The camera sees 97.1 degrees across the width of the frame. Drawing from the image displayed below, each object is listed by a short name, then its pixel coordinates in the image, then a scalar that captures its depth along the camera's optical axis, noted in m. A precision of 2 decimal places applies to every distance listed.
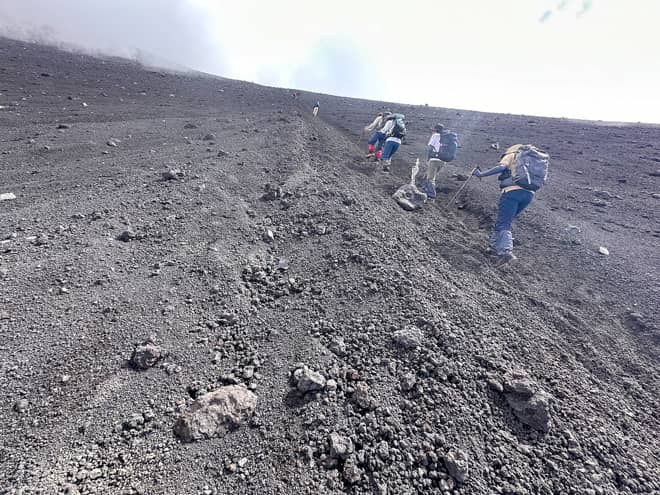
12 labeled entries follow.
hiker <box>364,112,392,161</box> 10.96
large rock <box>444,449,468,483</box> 2.24
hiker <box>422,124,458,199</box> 8.83
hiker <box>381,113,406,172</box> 10.12
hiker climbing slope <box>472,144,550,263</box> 6.18
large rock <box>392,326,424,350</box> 3.12
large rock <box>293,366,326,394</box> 2.67
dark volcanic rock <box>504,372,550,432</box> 2.70
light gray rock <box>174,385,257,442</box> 2.32
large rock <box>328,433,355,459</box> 2.27
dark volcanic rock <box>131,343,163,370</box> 2.76
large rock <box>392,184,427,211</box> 7.54
